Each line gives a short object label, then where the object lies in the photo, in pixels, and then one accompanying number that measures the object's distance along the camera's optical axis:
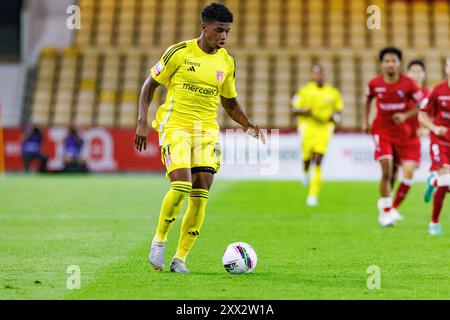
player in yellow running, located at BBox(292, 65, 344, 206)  19.16
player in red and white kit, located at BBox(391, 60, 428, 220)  14.59
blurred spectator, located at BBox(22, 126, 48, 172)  31.23
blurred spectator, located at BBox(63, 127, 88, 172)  31.22
